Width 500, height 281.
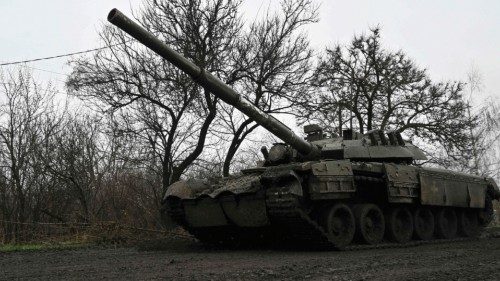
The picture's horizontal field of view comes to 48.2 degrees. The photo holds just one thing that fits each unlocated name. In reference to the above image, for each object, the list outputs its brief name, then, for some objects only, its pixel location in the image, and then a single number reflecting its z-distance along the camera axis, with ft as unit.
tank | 31.65
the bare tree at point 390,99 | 73.36
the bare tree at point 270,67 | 52.20
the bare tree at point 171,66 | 48.96
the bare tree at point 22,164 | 52.11
